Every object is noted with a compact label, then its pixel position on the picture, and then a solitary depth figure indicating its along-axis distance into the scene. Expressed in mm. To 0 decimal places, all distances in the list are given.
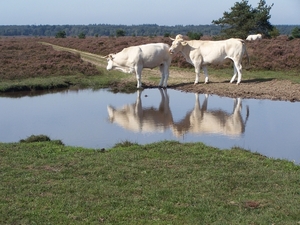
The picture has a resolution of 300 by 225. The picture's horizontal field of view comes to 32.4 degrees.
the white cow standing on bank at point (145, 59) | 17703
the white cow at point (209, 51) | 17578
